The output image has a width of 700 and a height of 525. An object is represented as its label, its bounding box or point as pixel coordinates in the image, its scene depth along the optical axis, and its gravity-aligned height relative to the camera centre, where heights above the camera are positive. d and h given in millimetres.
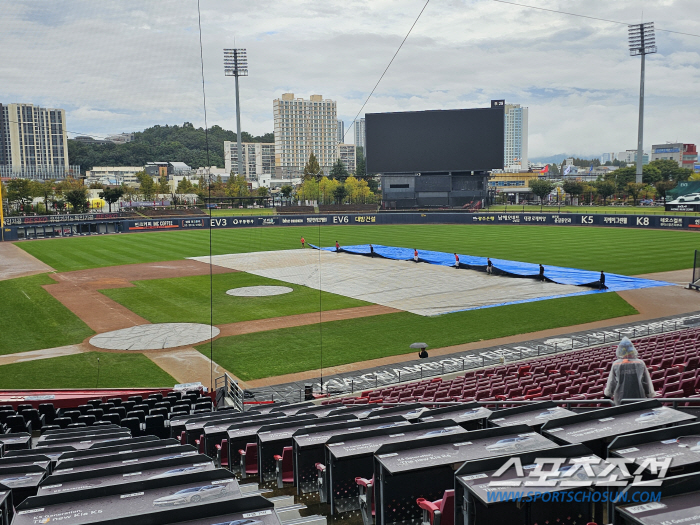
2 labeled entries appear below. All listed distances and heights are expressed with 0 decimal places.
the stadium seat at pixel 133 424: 12617 -4808
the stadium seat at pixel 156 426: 12648 -4864
